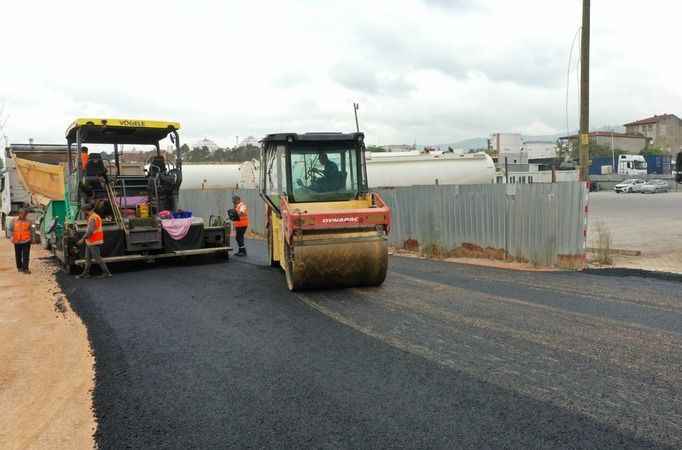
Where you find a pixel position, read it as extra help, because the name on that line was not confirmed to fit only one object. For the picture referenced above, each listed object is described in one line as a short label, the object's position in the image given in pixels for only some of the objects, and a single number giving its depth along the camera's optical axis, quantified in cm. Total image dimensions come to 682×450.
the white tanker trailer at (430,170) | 2384
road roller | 811
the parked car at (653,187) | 4656
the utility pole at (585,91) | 1284
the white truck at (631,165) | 5978
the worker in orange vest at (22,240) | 1213
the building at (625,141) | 10969
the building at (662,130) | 12058
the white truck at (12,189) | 2053
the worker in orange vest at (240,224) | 1393
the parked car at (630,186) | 4769
